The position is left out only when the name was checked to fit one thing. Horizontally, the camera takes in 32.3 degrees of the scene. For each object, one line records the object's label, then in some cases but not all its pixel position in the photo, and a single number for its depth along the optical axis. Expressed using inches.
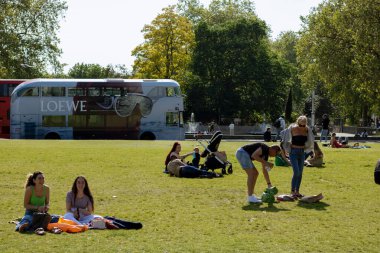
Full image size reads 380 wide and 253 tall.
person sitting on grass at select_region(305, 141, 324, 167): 938.1
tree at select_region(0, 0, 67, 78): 2460.6
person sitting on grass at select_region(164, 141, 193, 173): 801.6
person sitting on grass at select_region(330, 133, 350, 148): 1421.9
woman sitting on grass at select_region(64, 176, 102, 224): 446.6
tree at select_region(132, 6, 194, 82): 2832.2
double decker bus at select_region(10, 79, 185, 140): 1893.5
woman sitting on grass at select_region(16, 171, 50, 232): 444.8
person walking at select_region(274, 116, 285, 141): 1590.1
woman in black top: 579.2
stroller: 813.2
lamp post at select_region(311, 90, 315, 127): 3196.6
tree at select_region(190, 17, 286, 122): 2834.6
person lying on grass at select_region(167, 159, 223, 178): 775.5
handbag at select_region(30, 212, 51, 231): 424.5
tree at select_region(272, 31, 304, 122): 3191.4
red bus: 1967.3
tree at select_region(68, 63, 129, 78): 5369.1
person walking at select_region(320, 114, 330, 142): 1583.4
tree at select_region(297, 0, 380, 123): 1867.6
